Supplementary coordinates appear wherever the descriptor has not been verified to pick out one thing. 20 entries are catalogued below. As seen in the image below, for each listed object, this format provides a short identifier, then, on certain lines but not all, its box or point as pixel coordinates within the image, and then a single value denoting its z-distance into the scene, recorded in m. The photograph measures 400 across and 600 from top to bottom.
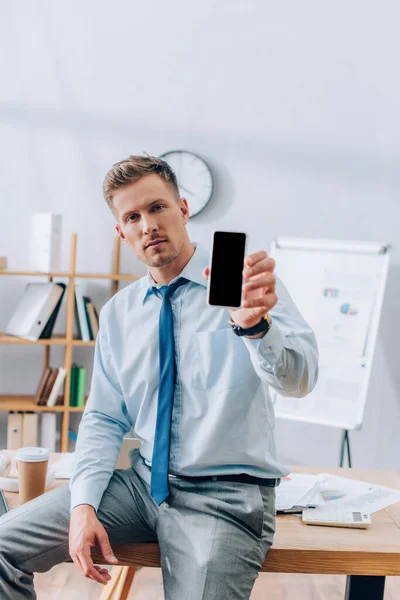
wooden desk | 1.40
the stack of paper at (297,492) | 1.63
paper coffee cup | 1.58
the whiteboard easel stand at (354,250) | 3.03
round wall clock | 3.59
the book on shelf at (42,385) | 3.37
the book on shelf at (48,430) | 3.43
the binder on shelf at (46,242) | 3.31
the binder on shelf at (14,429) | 3.40
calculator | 1.53
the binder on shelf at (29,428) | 3.41
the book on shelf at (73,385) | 3.43
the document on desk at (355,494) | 1.66
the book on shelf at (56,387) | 3.35
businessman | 1.29
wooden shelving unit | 3.31
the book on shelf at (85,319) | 3.39
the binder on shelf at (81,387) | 3.42
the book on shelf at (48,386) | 3.37
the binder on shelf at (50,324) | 3.36
